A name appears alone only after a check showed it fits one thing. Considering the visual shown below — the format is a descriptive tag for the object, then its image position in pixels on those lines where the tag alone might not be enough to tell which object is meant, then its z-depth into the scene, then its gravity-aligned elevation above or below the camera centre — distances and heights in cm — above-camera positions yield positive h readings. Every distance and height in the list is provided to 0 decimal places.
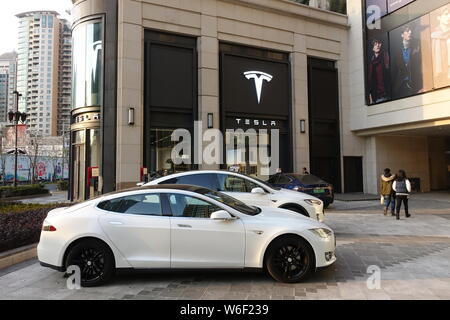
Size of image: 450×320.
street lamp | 2046 +384
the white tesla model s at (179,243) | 449 -102
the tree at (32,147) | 3341 +300
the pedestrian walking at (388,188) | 1109 -68
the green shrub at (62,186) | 2680 -110
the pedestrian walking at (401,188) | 1037 -63
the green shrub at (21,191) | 1883 -106
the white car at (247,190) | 762 -47
